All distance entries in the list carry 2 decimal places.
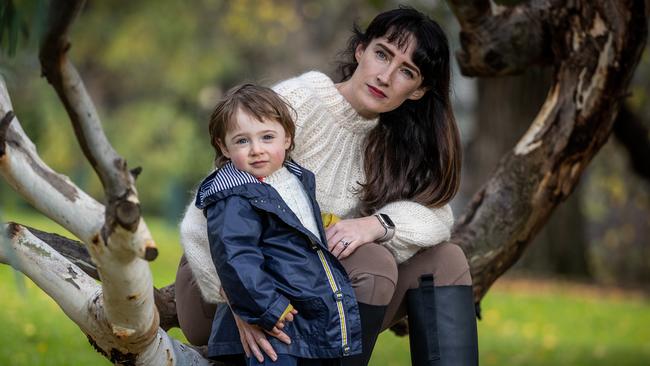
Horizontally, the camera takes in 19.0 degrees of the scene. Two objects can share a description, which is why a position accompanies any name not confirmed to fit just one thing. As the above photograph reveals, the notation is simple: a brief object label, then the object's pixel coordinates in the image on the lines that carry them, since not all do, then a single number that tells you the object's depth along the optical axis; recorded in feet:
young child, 16.10
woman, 18.11
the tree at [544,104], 24.13
